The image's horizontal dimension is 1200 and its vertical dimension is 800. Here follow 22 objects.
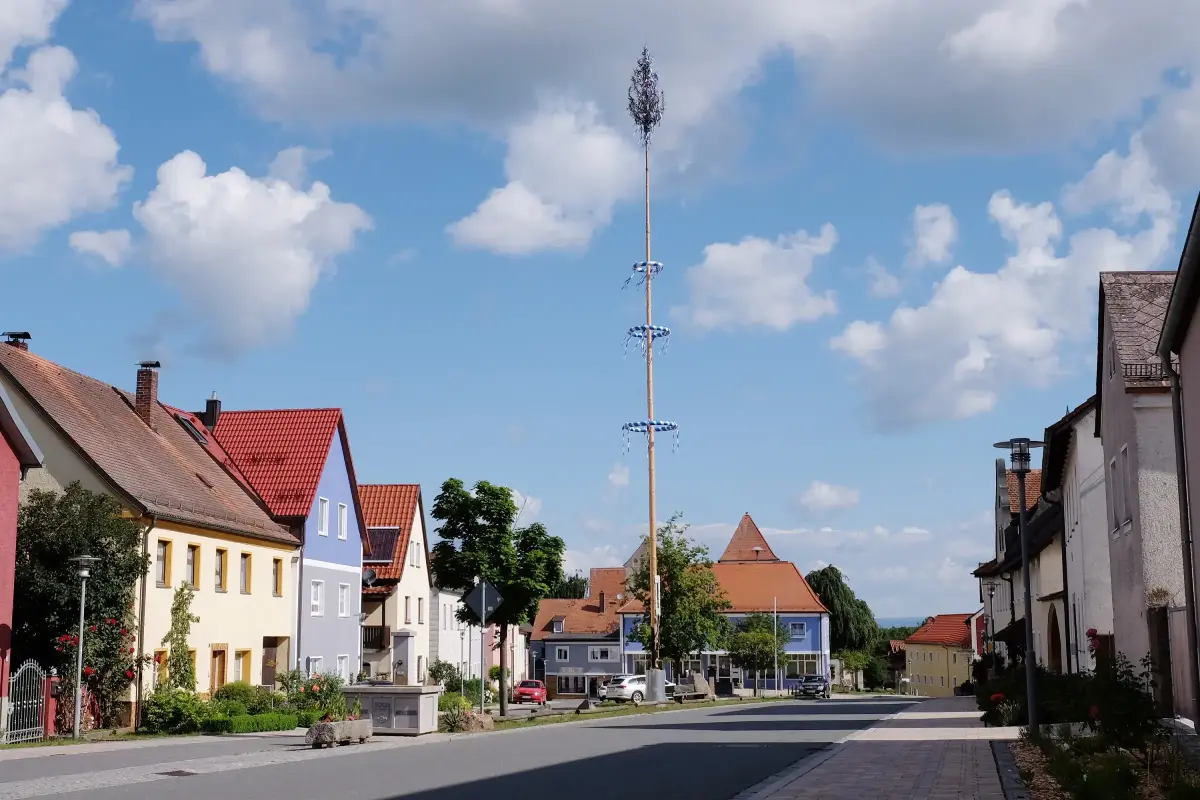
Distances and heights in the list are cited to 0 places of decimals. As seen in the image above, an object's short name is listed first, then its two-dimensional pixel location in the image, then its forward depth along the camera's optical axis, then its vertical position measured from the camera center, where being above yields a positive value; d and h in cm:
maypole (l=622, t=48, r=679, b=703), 4625 +926
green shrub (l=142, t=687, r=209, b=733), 2945 -227
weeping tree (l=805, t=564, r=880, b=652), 11756 -59
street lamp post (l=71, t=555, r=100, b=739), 2626 +42
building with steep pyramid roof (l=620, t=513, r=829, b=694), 9634 -84
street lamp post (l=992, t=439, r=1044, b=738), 2208 +112
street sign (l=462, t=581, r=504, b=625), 2723 +22
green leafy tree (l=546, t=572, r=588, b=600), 15650 +247
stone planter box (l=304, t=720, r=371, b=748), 2278 -213
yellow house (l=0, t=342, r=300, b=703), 3170 +274
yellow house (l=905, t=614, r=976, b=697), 10969 -436
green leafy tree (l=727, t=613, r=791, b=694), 8981 -288
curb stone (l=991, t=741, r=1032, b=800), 1366 -205
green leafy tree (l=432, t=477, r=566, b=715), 3428 +147
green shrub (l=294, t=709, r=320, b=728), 3133 -255
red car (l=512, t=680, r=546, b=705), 6449 -419
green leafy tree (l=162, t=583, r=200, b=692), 3178 -76
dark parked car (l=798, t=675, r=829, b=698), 7356 -451
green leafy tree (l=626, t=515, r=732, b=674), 6262 +63
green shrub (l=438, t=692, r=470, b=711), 2825 -201
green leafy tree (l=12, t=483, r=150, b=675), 2883 +104
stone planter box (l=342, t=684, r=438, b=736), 2562 -191
